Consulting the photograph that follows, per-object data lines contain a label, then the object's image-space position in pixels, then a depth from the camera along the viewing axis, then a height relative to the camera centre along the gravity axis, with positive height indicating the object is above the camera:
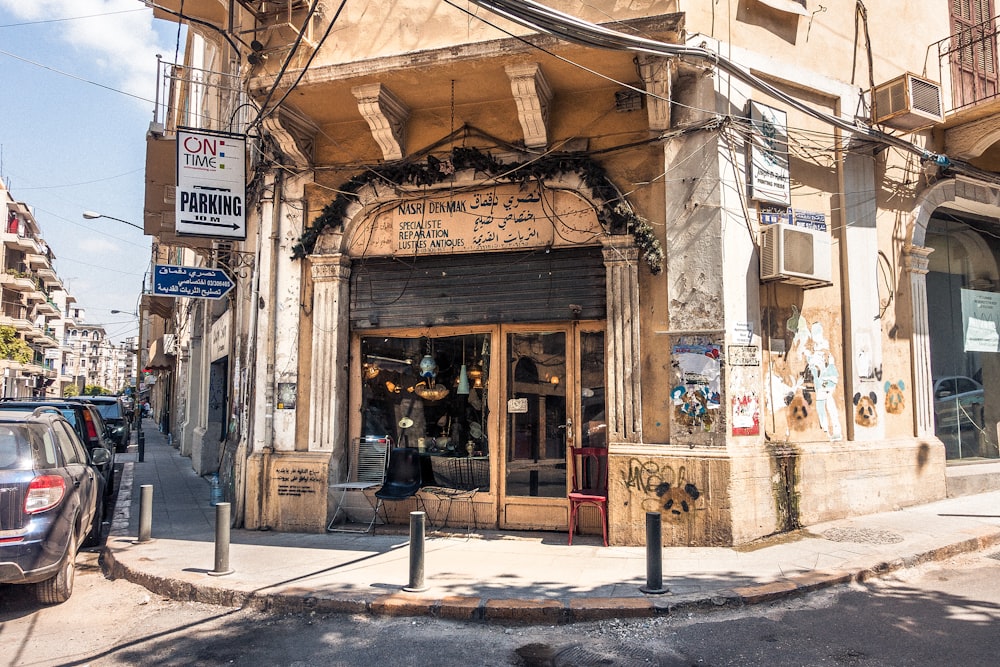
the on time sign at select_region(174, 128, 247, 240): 8.98 +2.96
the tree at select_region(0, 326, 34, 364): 38.79 +3.24
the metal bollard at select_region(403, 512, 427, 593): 5.74 -1.37
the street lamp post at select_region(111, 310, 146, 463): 18.75 -1.22
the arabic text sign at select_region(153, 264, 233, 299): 9.13 +1.66
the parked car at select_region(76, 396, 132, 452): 18.86 -0.42
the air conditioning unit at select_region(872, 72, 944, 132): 8.68 +3.91
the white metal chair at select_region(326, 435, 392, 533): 8.64 -0.97
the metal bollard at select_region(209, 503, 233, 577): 6.39 -1.36
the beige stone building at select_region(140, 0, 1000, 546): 7.48 +1.78
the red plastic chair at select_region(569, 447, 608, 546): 7.96 -0.87
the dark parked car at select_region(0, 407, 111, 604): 5.31 -0.89
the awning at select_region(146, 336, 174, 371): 29.80 +1.84
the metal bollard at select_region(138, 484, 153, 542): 8.09 -1.33
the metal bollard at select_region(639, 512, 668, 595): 5.61 -1.35
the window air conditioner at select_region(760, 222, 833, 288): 7.61 +1.66
